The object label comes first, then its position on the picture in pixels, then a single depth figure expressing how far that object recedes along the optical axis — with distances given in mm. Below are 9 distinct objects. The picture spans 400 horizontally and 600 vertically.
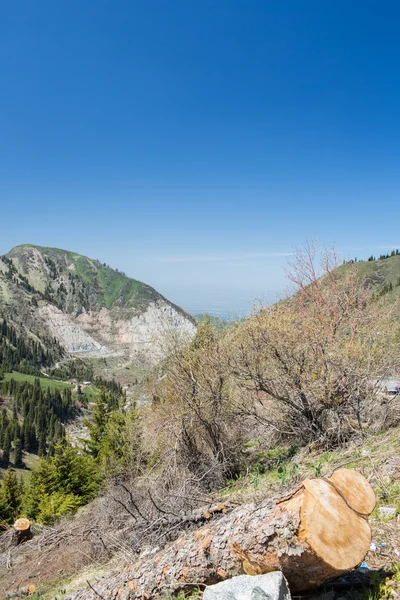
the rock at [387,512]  5127
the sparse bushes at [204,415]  12602
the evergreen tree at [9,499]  28562
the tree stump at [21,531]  14742
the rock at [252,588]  3383
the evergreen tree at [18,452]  107588
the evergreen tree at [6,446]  106400
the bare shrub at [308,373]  10812
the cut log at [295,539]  3449
